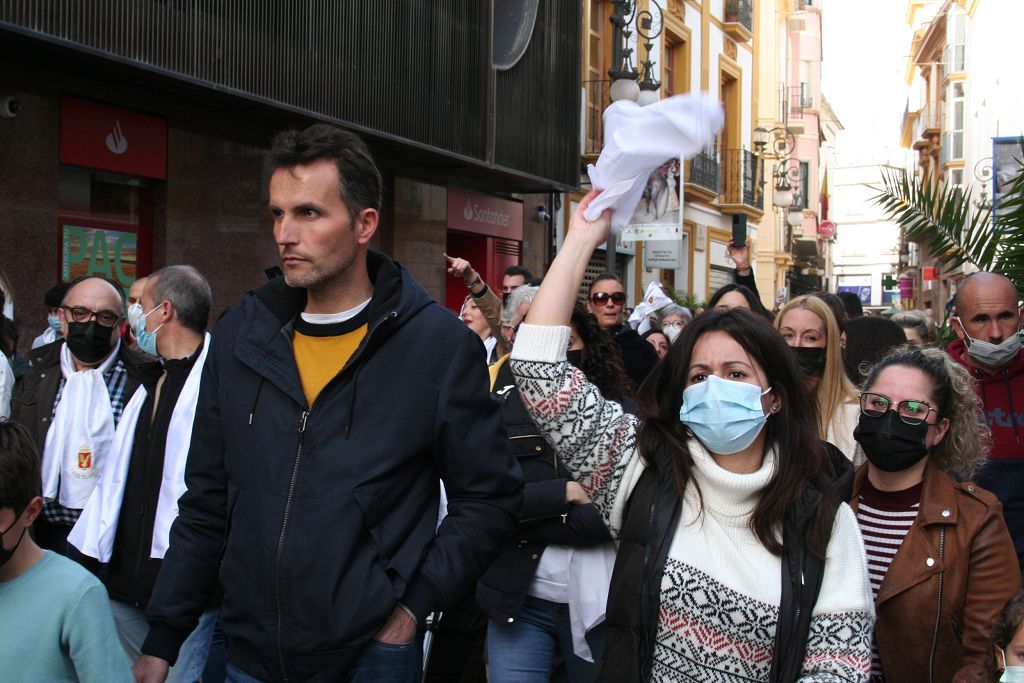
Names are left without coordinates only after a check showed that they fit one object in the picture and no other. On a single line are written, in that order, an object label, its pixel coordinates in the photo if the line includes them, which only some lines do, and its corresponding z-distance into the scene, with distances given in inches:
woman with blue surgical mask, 106.6
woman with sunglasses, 285.3
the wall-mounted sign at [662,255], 644.1
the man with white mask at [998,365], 195.3
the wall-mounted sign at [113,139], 378.0
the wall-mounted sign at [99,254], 386.6
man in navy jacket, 106.0
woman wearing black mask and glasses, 131.3
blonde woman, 187.3
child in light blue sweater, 108.9
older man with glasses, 182.1
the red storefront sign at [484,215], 642.8
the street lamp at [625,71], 462.0
